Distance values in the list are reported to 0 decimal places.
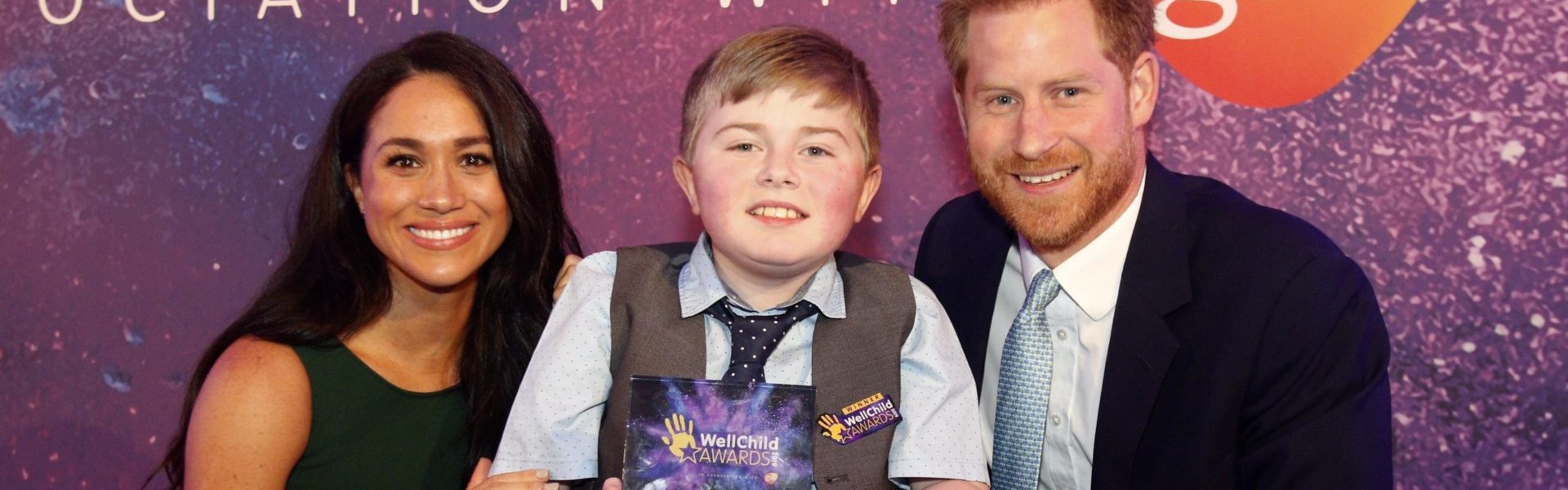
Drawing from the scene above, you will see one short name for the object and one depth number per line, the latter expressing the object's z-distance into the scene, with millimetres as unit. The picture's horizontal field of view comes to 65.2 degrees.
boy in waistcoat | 1750
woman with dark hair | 2115
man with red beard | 1980
